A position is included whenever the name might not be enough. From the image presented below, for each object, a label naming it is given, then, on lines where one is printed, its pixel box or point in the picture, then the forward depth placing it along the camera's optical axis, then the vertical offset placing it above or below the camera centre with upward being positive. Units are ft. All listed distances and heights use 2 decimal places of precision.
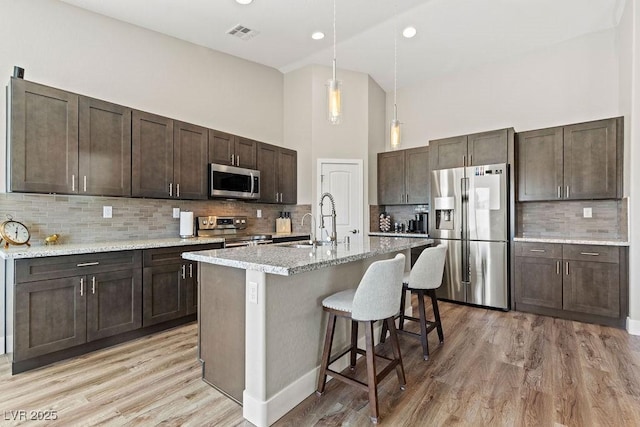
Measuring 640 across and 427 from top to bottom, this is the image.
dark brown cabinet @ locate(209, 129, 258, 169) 13.47 +2.87
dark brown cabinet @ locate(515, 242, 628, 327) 11.39 -2.56
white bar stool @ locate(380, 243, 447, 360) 8.77 -1.76
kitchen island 5.95 -2.18
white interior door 17.13 +1.29
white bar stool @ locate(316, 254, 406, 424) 6.15 -1.90
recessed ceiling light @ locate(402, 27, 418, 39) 13.69 +7.83
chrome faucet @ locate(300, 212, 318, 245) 15.94 -0.47
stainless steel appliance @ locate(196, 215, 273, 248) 13.07 -0.69
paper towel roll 12.87 -0.39
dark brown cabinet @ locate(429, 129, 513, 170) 13.87 +2.92
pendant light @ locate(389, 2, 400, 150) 10.44 +7.52
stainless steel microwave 13.26 +1.42
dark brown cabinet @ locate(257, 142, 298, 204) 15.84 +2.10
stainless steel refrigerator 13.50 -0.74
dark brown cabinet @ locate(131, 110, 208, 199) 11.02 +2.09
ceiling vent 13.33 +7.75
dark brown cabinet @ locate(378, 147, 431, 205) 17.03 +2.05
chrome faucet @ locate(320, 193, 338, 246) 9.04 -0.70
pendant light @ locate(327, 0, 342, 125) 8.00 +2.89
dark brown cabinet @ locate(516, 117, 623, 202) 12.19 +2.08
